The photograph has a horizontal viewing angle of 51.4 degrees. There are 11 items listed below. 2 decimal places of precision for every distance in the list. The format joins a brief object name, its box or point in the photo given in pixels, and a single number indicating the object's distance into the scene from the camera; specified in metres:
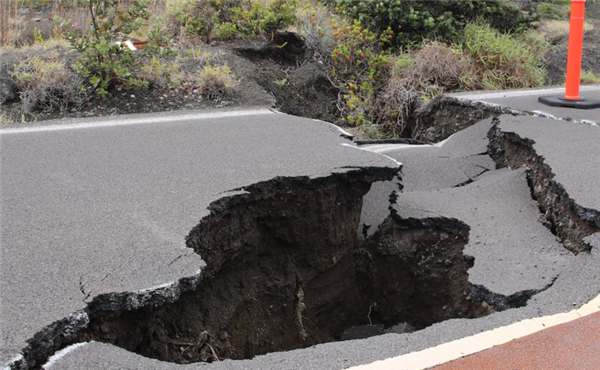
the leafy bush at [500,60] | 9.25
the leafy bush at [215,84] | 7.73
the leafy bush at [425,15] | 9.72
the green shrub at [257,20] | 9.75
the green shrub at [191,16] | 10.10
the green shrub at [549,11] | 18.50
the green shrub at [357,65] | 8.98
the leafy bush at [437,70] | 8.91
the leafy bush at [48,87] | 7.18
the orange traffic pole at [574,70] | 6.83
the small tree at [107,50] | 7.34
